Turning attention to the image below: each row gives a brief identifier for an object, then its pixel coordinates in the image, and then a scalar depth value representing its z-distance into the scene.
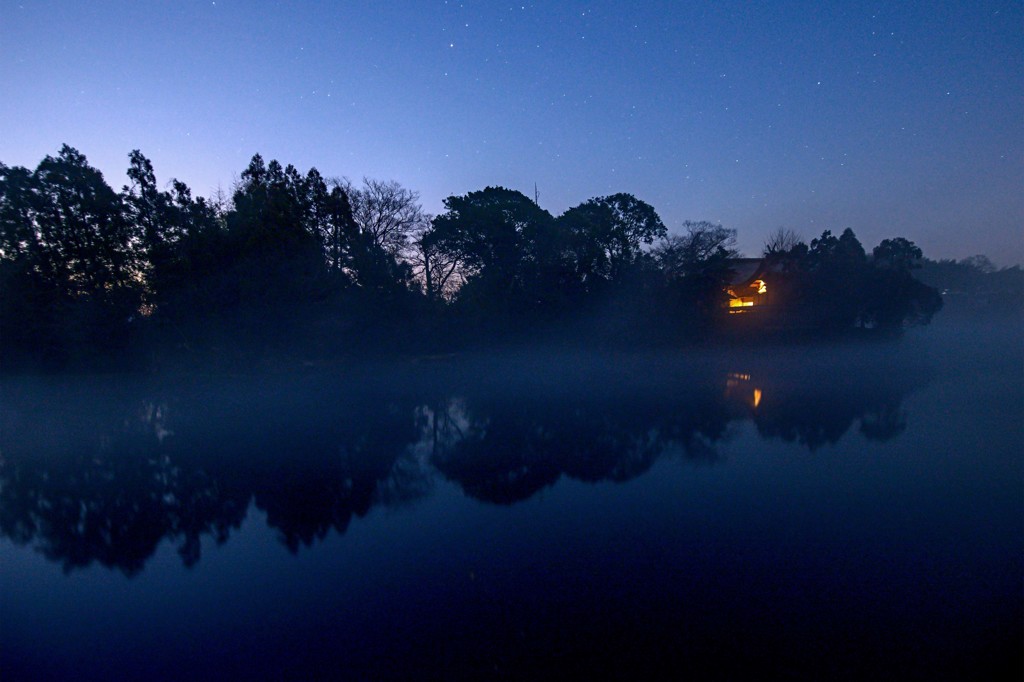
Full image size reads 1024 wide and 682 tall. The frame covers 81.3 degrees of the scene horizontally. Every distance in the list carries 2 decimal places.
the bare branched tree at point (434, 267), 23.92
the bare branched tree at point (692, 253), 25.03
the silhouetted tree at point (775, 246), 29.39
